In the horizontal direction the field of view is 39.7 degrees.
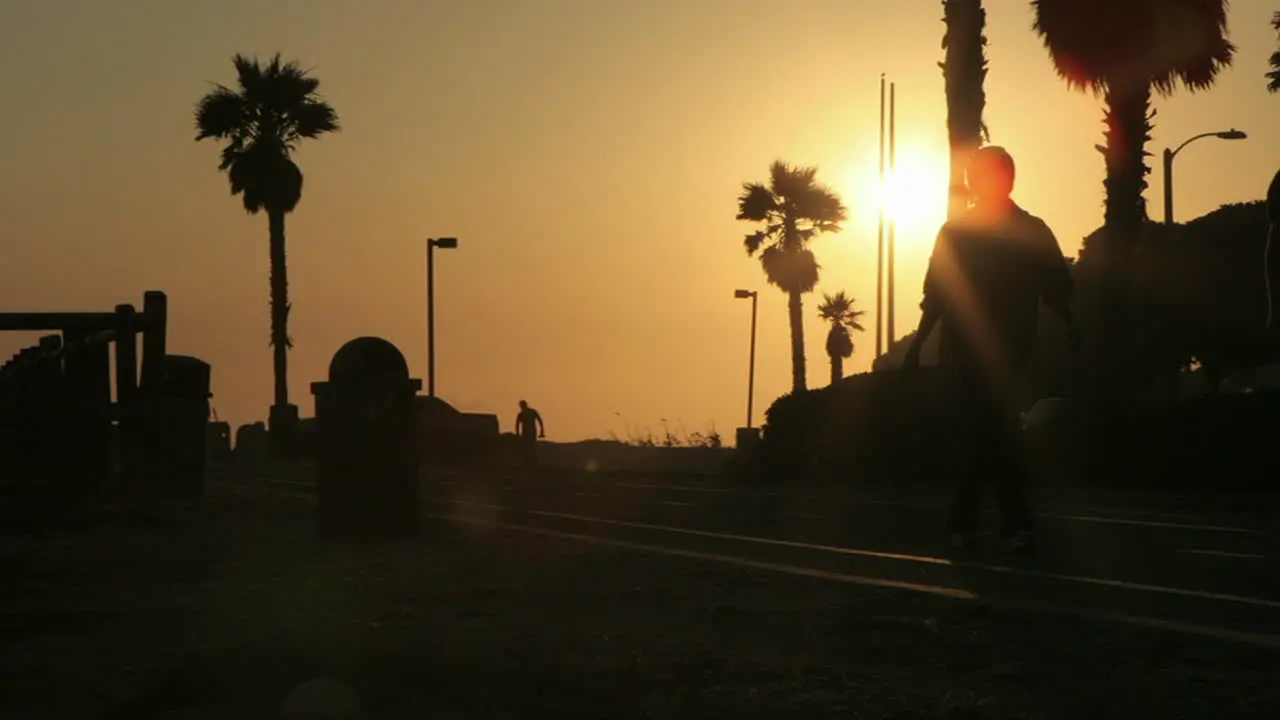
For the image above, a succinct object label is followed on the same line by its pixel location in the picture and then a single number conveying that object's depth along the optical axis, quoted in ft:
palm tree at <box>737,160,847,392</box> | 244.83
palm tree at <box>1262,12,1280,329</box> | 31.12
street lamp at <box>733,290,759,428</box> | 224.53
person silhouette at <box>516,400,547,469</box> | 129.18
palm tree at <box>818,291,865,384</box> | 317.42
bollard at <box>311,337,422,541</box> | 36.55
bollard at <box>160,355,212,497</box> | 53.67
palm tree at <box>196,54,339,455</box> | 194.29
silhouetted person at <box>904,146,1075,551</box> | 31.99
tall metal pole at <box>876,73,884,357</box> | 184.14
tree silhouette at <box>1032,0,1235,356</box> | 102.32
